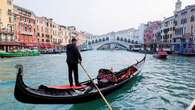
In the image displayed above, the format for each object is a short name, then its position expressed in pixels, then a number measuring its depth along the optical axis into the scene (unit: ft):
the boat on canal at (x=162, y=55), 47.78
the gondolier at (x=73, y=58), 11.36
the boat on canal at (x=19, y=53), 48.06
